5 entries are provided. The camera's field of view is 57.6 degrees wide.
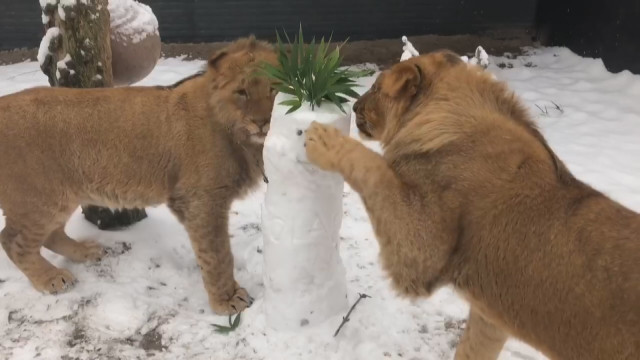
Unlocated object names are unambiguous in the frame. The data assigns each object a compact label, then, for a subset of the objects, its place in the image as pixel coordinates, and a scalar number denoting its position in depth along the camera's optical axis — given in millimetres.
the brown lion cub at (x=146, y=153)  3633
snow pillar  3135
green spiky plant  3047
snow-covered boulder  4566
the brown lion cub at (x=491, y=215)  2318
